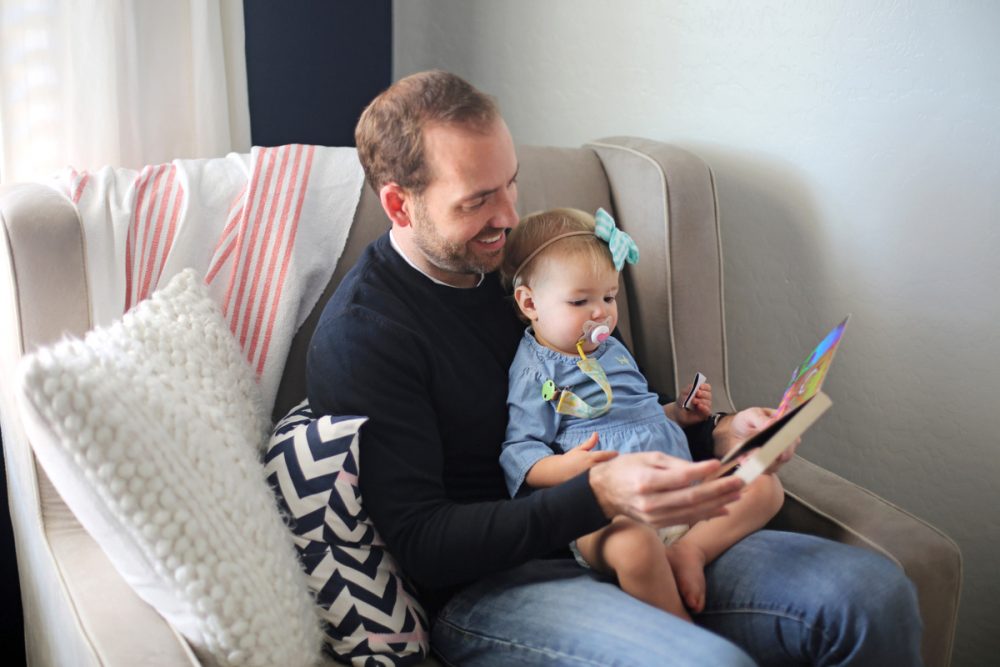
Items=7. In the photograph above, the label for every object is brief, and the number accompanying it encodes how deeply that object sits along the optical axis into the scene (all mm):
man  1135
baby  1279
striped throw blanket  1367
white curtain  1543
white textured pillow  945
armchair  1104
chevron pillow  1200
